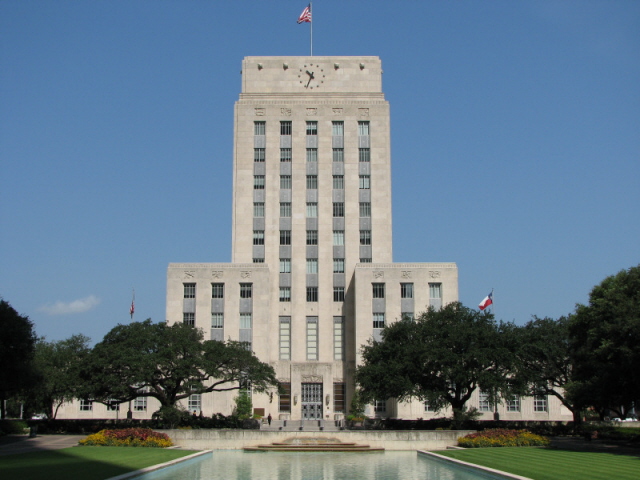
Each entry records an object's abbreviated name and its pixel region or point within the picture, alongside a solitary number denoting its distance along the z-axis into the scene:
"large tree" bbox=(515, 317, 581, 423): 62.22
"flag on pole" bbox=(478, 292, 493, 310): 76.69
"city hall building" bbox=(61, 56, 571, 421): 85.62
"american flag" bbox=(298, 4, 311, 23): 92.50
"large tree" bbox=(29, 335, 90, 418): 56.97
